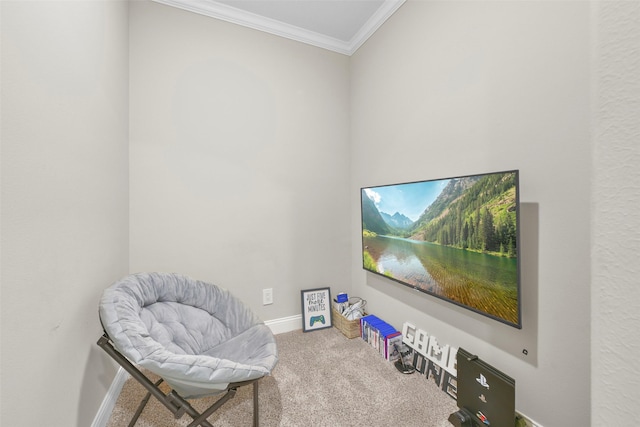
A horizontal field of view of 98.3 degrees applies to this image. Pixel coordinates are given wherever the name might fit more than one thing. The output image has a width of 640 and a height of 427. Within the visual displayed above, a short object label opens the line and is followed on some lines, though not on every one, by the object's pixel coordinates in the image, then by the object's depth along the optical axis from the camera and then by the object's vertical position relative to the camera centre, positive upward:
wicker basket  2.29 -0.95
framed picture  2.45 -0.86
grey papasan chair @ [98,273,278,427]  1.05 -0.60
